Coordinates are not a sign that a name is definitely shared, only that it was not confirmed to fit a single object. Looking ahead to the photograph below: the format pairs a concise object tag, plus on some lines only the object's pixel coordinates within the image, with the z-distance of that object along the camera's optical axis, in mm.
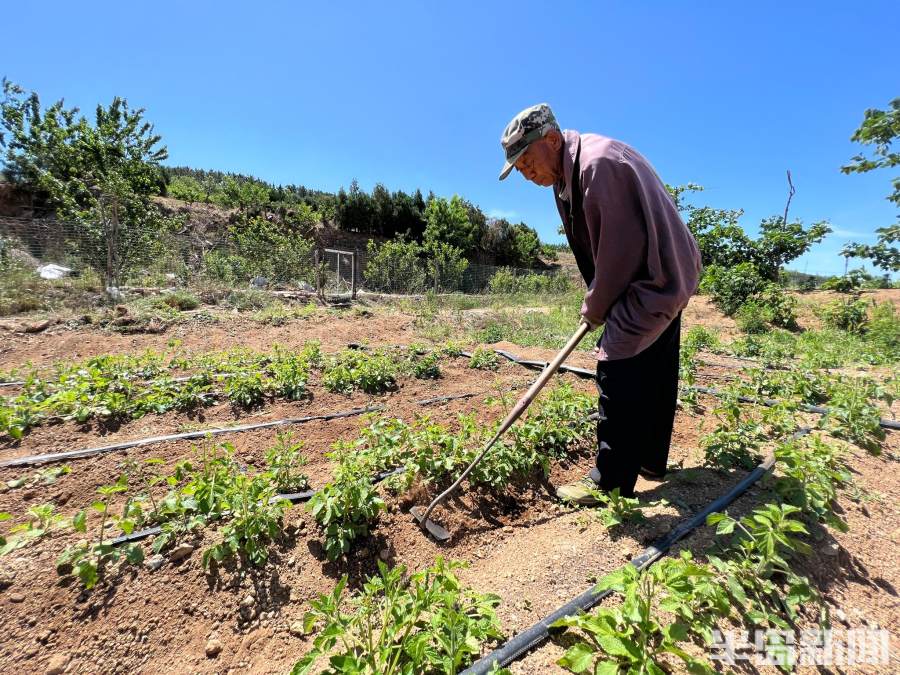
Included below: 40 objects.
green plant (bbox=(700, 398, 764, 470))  2303
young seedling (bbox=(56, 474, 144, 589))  1500
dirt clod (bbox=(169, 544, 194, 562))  1685
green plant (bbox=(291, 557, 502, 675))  1062
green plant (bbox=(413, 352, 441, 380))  4707
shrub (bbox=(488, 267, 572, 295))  17406
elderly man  1674
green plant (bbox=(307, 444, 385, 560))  1771
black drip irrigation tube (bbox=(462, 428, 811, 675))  1162
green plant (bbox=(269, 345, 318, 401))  3920
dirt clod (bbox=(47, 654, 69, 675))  1307
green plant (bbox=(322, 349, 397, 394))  4172
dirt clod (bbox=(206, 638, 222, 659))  1409
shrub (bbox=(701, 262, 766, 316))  10734
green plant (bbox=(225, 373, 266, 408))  3695
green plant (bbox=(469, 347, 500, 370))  5137
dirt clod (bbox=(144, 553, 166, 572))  1634
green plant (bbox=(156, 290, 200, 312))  8578
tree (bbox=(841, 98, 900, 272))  6848
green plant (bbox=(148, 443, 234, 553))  1759
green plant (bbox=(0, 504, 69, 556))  1471
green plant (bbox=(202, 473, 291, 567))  1667
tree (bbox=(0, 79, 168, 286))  18609
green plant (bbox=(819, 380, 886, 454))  2586
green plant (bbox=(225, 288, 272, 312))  9461
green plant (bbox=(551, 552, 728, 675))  1002
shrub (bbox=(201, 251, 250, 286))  12492
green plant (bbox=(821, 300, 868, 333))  8859
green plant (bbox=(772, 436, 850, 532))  1683
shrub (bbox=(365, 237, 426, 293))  16141
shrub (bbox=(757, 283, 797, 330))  9766
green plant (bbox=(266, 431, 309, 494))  2178
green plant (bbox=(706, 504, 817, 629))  1228
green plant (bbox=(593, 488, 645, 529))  1772
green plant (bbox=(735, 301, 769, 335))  9555
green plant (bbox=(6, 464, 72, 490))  2232
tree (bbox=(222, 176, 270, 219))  24247
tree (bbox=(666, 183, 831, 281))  11680
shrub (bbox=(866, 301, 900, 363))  6883
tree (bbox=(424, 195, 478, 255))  26828
